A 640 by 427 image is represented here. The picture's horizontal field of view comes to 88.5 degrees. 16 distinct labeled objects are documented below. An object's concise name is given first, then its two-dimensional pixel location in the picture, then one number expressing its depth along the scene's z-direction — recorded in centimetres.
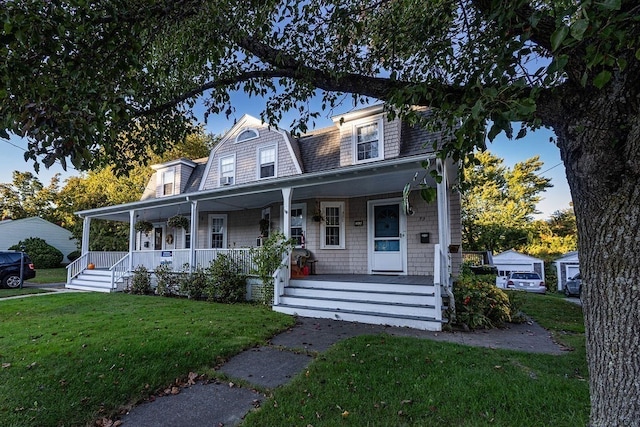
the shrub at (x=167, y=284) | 1082
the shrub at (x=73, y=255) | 2423
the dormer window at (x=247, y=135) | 1250
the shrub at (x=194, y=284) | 1003
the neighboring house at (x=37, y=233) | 2328
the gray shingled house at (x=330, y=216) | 729
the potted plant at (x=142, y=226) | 1293
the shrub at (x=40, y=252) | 2155
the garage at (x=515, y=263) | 2262
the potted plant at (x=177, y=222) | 1208
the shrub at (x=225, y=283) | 944
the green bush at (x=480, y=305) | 645
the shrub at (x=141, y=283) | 1155
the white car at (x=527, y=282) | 1816
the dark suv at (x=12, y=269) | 1299
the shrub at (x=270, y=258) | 863
